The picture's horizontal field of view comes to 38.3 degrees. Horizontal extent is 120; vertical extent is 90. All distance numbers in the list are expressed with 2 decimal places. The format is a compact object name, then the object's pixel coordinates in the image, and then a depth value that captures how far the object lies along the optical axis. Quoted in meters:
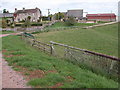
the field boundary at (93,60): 6.53
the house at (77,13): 99.00
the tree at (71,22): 67.64
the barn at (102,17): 95.81
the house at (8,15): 105.61
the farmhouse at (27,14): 86.67
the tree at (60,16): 88.89
